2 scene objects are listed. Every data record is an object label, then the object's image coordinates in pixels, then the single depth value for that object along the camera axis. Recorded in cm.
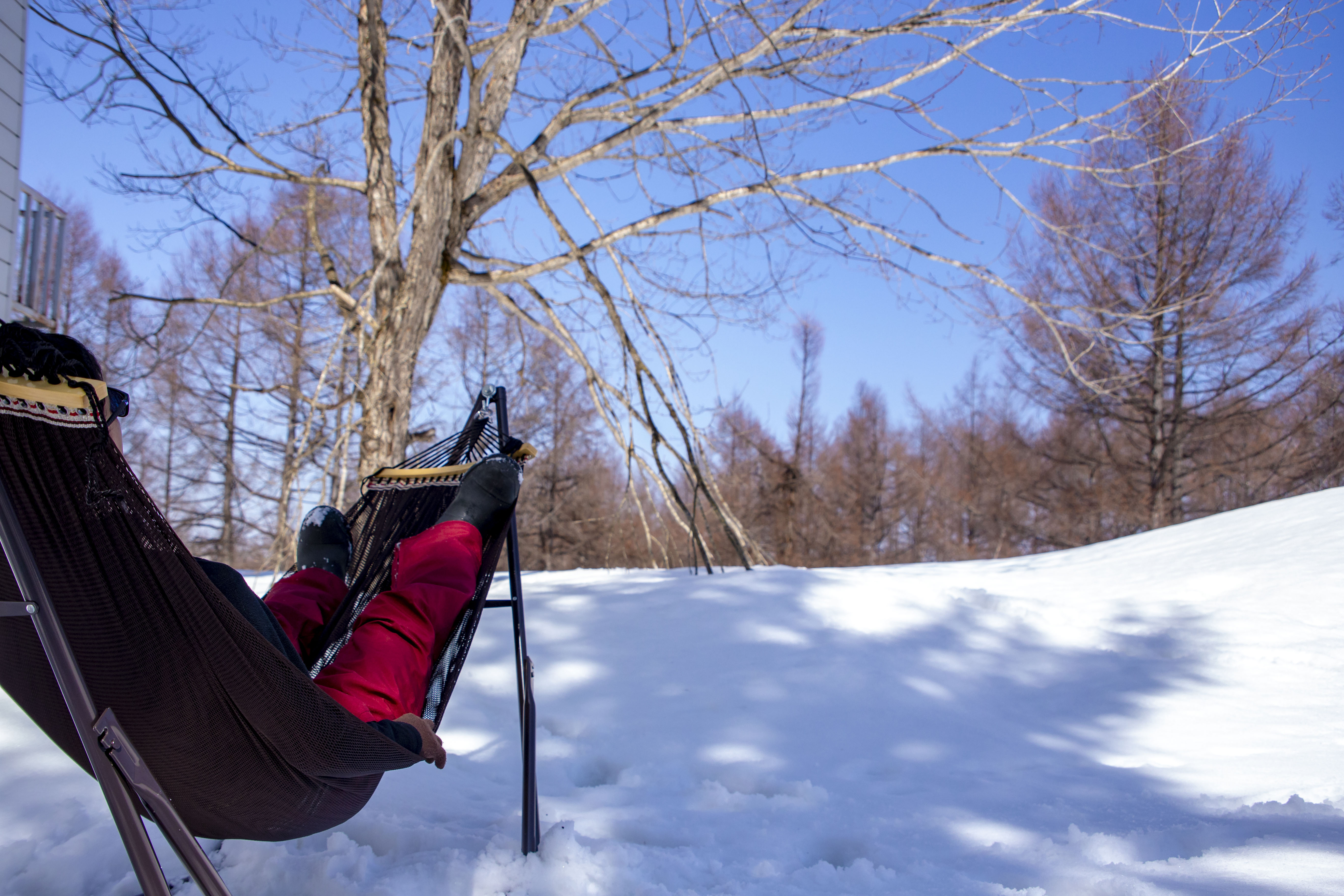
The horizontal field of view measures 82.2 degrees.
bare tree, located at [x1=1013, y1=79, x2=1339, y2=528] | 920
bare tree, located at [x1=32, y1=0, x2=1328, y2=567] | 344
